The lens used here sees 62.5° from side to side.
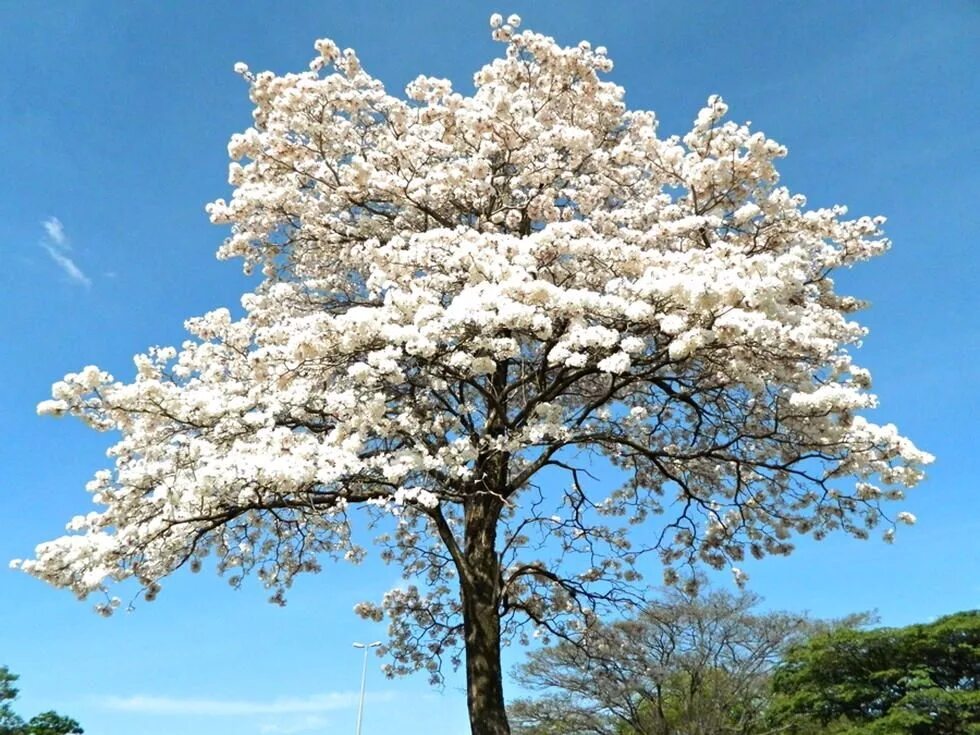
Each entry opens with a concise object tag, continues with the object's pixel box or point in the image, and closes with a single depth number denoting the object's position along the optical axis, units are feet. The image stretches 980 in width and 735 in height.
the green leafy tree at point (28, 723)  69.51
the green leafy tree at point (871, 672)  73.56
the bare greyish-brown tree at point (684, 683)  73.61
